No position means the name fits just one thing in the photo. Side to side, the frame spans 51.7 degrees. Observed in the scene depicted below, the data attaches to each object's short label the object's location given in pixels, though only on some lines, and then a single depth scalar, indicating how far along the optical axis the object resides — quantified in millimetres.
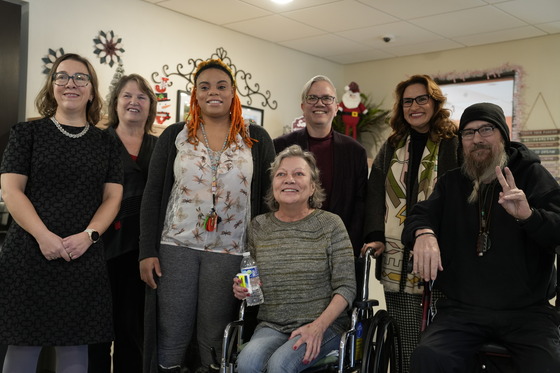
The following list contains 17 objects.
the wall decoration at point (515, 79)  5559
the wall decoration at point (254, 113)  5598
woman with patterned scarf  2484
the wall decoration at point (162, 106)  4759
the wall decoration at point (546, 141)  5320
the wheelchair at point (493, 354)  1959
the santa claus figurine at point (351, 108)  6168
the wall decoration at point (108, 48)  4383
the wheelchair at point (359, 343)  2045
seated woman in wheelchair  2041
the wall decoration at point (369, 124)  6272
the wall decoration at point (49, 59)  4047
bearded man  1942
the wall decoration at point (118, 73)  4148
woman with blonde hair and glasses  1966
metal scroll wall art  4824
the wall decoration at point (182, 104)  5062
